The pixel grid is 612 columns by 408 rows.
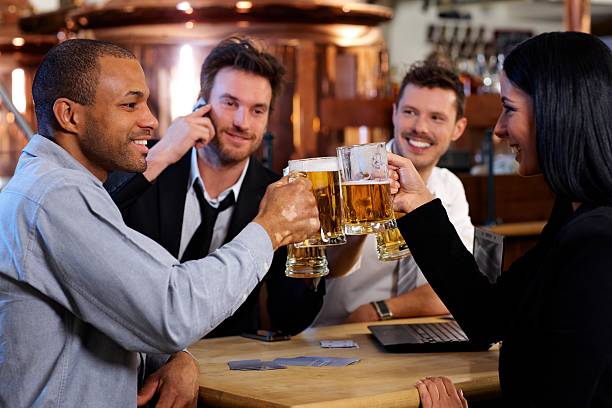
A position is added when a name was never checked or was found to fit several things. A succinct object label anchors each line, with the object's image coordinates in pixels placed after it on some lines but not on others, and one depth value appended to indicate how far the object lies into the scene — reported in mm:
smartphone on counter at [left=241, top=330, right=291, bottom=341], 2293
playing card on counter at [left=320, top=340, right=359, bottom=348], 2215
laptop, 2156
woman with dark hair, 1606
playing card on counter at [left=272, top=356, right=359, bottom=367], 2016
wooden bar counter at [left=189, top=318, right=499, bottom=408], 1751
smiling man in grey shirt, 1567
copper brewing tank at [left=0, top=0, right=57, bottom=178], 5609
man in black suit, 2645
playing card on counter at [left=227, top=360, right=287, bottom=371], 1984
